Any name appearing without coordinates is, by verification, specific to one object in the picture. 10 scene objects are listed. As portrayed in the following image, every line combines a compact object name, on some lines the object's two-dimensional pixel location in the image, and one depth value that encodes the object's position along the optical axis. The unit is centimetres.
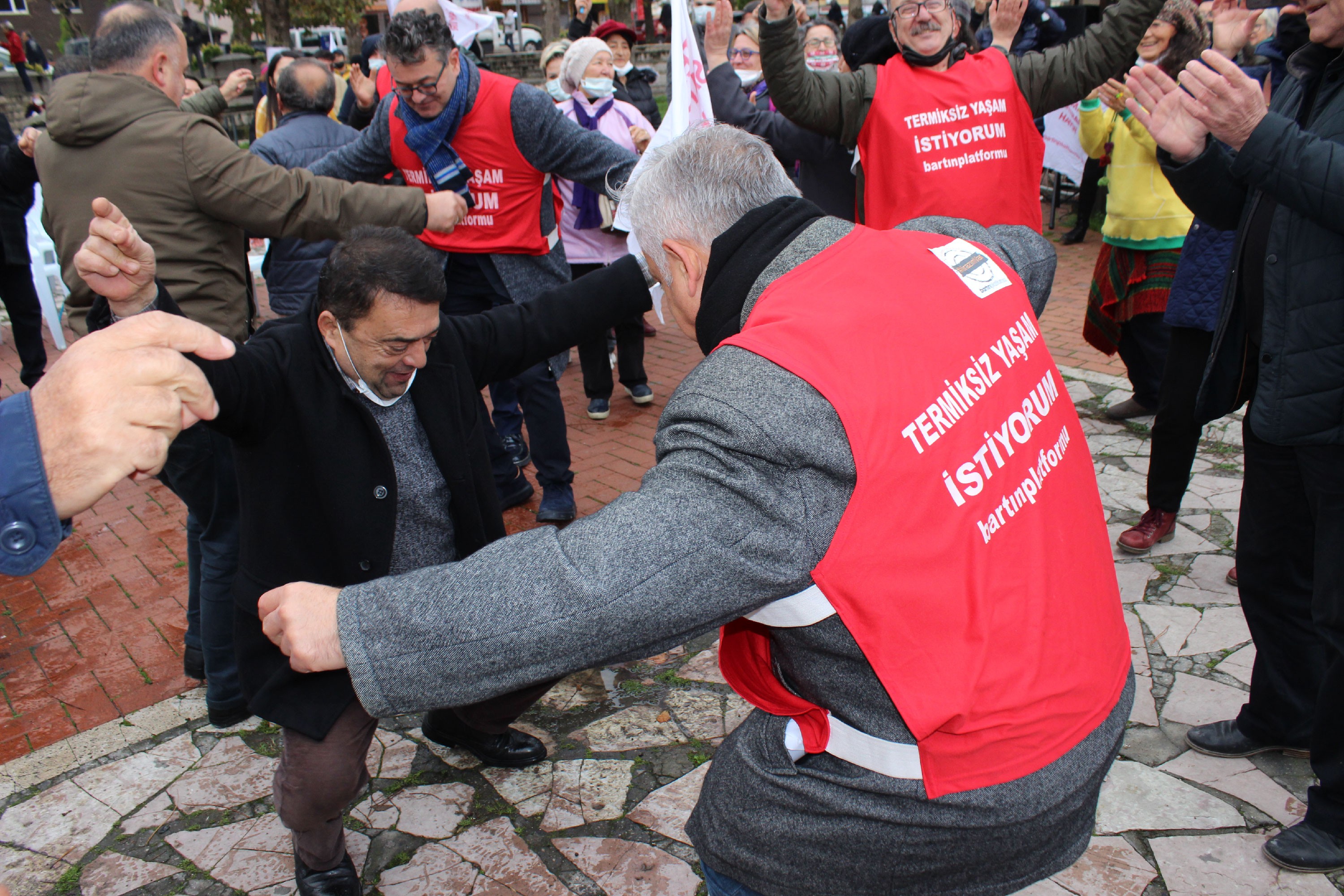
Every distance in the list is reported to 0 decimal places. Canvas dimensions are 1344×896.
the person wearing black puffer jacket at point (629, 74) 789
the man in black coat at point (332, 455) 233
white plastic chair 749
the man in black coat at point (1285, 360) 219
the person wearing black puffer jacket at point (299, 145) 480
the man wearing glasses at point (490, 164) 405
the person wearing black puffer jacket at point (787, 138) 421
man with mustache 377
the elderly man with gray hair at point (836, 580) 119
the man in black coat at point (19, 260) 512
